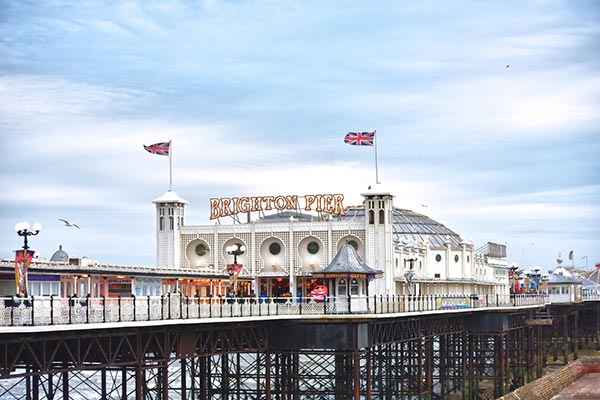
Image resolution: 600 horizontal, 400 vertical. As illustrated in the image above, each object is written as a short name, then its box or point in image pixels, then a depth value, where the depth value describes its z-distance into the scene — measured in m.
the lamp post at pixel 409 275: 79.94
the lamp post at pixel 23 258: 41.91
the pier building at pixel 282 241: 89.12
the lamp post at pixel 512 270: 115.75
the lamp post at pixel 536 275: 128.26
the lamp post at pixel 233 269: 61.27
